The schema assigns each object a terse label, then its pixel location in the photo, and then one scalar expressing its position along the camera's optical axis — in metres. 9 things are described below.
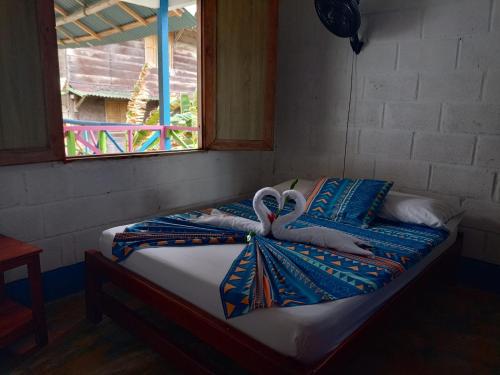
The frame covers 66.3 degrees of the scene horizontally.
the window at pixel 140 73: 1.93
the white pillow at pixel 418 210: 2.27
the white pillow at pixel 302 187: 2.78
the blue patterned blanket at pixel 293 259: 1.40
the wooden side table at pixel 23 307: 1.65
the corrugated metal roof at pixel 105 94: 6.44
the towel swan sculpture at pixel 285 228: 1.84
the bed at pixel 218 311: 1.25
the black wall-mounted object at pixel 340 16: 2.55
